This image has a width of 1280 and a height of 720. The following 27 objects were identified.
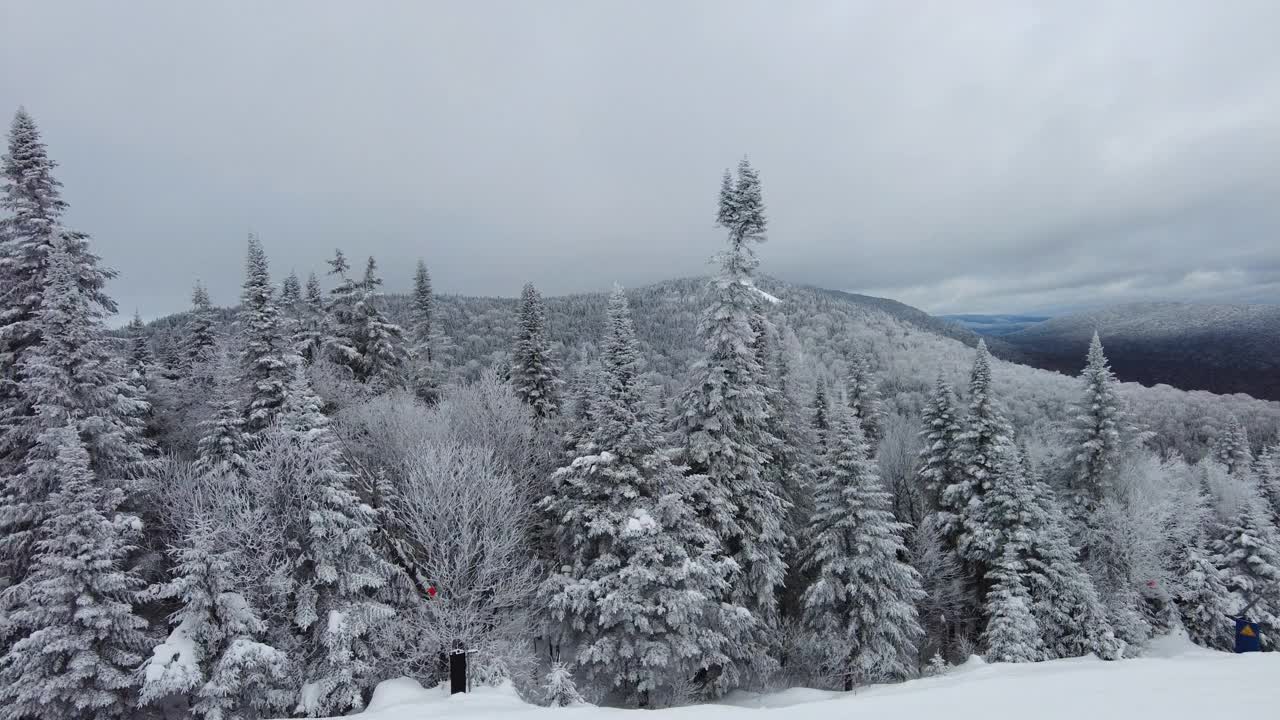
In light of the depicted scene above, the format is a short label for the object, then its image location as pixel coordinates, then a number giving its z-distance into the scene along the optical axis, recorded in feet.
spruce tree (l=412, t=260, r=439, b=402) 134.41
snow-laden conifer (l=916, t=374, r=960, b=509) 97.25
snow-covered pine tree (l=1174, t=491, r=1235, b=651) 98.78
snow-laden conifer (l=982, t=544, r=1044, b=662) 76.43
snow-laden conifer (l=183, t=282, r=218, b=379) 115.24
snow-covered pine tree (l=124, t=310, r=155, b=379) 89.95
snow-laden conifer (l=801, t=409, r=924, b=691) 72.13
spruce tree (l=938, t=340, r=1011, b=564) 90.38
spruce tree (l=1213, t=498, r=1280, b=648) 98.94
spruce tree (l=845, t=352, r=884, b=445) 118.62
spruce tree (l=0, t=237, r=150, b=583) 49.80
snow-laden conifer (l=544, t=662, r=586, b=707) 49.11
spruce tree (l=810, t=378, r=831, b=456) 92.02
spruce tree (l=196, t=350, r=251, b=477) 64.75
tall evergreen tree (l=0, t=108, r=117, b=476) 54.44
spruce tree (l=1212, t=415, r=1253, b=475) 140.77
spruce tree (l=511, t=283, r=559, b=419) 108.58
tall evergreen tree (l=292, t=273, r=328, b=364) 107.04
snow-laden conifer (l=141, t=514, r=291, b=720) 42.73
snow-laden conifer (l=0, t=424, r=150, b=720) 43.37
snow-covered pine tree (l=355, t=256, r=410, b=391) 106.52
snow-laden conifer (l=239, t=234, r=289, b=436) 71.61
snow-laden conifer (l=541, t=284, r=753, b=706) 60.95
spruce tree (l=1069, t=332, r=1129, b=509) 93.76
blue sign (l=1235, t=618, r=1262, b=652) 86.36
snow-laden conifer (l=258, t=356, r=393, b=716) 48.08
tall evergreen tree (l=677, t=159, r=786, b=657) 69.05
